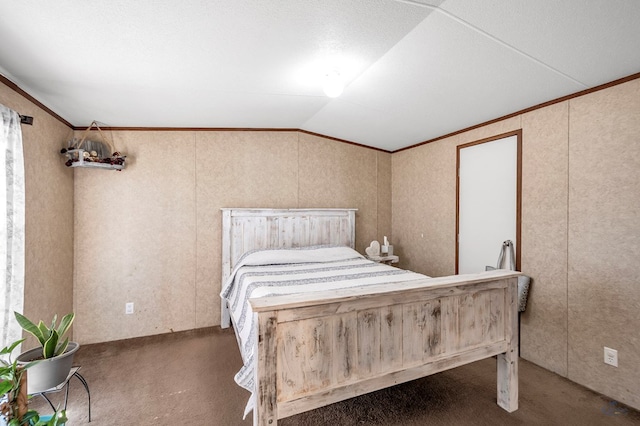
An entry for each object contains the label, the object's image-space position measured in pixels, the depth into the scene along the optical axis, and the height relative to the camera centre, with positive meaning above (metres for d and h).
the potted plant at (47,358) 1.39 -0.76
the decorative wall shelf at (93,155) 2.65 +0.54
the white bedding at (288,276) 2.01 -0.58
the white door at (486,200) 2.73 +0.13
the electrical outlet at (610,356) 2.01 -1.02
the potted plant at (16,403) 0.94 -0.67
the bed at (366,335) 1.37 -0.70
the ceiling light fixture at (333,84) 2.06 +0.92
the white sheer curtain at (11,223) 1.72 -0.07
